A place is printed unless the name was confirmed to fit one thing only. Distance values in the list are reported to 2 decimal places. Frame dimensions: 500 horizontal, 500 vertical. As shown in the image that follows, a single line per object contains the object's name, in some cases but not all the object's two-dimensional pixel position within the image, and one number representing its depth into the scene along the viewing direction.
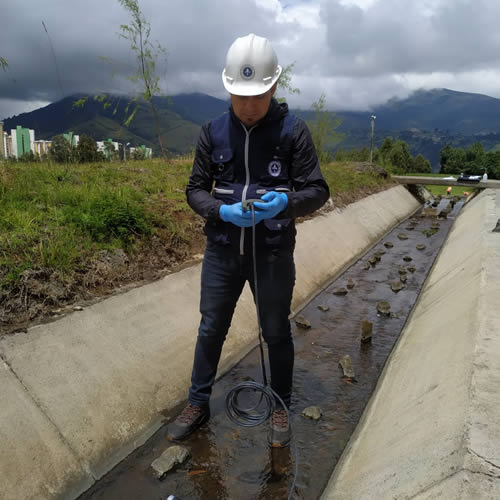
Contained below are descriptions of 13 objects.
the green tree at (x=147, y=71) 11.02
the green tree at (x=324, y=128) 25.68
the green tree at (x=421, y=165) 78.25
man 2.46
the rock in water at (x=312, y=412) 3.35
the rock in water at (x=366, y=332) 4.86
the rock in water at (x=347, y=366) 4.06
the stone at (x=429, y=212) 17.48
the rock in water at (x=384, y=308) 5.85
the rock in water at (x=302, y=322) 5.30
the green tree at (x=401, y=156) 70.56
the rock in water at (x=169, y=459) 2.72
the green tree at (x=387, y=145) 81.97
